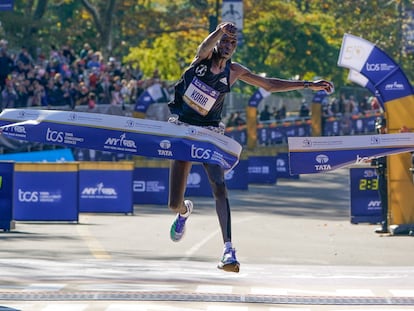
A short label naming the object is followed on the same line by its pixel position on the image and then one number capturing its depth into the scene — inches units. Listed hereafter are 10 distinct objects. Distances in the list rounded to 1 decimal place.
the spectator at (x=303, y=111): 1925.1
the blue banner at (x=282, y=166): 1449.3
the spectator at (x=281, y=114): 1863.9
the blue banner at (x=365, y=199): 873.5
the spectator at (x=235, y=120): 1673.2
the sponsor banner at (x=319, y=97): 1806.1
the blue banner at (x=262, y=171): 1353.8
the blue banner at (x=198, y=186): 1114.7
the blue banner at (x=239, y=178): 1214.3
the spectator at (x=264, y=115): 1786.4
